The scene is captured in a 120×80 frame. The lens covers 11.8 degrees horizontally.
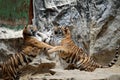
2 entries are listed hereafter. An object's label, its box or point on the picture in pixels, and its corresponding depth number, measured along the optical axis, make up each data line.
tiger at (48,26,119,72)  11.62
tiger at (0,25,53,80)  11.30
